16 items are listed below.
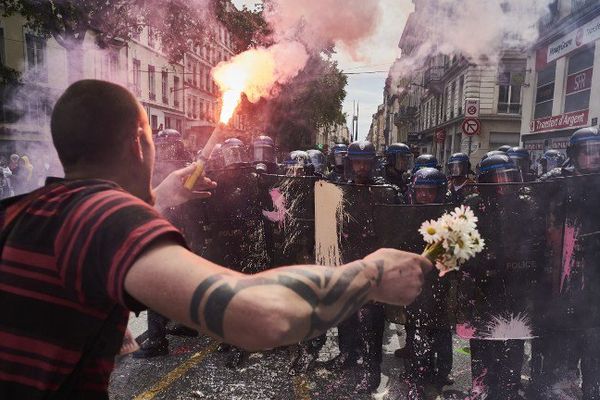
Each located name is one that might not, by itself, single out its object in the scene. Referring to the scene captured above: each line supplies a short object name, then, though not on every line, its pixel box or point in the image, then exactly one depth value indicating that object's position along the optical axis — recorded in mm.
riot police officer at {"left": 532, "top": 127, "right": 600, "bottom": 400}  3463
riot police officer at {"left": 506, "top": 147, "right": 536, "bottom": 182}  8016
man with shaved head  1021
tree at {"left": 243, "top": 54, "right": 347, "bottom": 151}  16781
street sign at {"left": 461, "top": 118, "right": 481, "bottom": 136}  11086
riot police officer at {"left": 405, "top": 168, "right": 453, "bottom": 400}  3609
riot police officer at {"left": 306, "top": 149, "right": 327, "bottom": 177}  10661
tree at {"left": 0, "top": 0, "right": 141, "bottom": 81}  9539
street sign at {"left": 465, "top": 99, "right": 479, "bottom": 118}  10953
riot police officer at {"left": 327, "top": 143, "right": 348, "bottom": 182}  10420
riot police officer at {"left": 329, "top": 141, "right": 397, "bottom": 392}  4008
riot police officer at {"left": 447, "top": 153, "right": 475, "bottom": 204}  7228
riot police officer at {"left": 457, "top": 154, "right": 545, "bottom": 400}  3432
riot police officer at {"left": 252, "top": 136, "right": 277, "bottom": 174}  9548
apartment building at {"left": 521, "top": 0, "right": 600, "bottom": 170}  14836
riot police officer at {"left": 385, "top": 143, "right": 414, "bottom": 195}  8177
